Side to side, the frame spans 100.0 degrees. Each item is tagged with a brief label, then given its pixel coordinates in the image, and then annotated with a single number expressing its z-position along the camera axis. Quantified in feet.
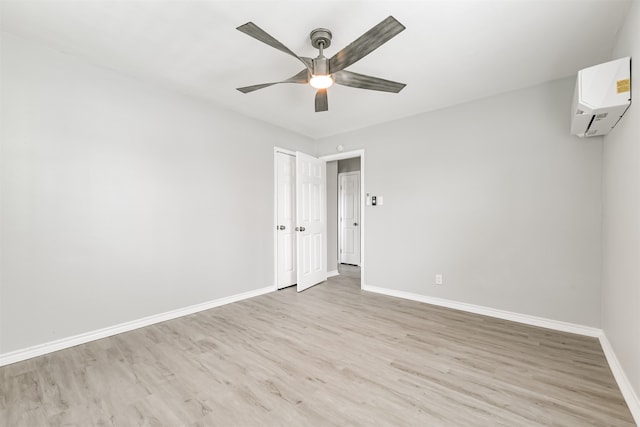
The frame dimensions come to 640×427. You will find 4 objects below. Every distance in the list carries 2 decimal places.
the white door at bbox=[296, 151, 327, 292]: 13.84
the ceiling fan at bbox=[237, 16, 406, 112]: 5.26
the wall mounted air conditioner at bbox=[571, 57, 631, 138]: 5.92
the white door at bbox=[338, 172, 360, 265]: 21.04
